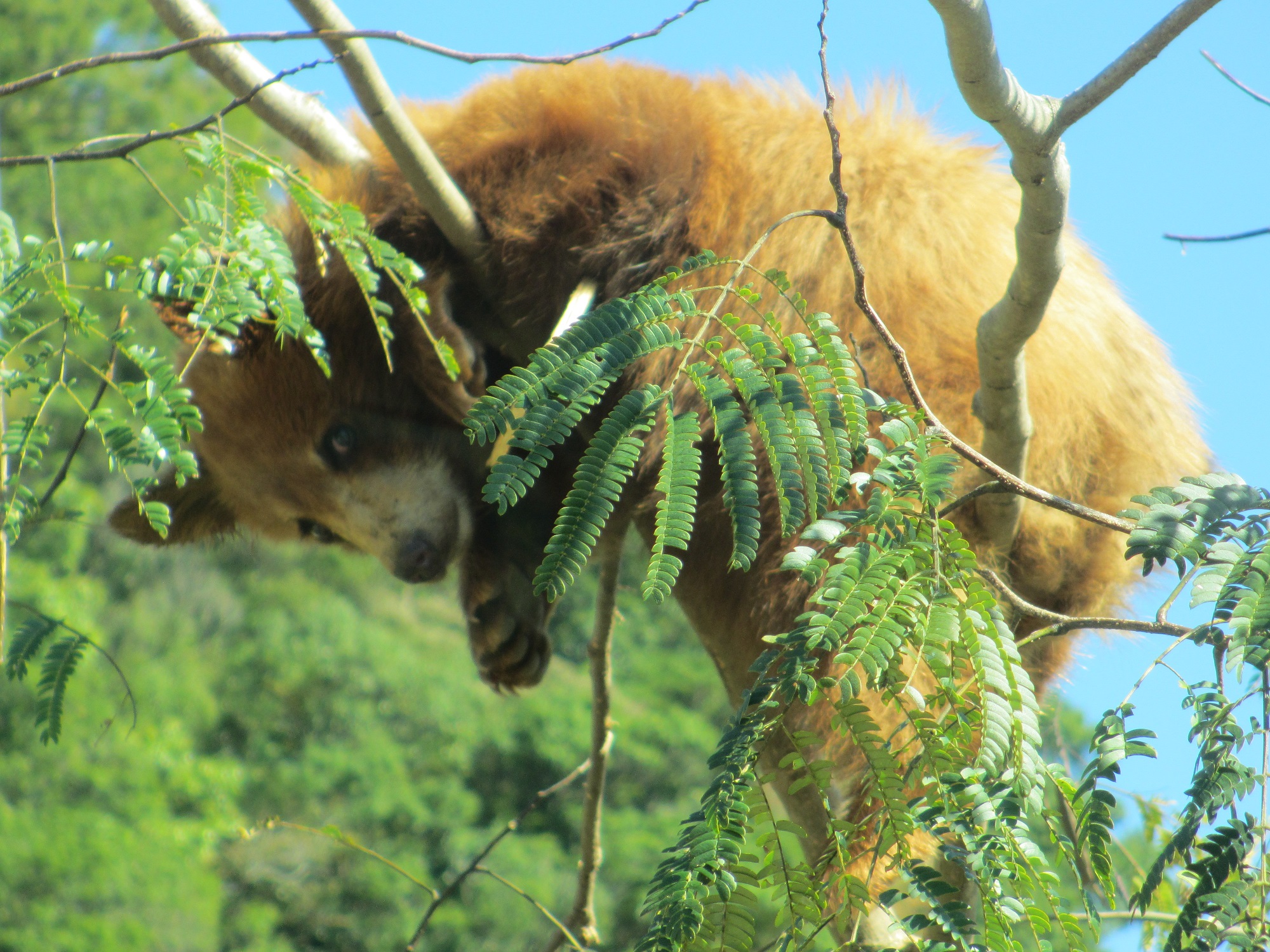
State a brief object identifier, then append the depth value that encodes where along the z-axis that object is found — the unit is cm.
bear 618
